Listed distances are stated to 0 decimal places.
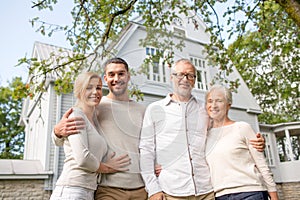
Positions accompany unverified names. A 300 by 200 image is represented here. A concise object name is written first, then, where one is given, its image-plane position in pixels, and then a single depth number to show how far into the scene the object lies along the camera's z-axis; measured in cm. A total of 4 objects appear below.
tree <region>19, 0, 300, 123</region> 471
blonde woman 153
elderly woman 180
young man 168
